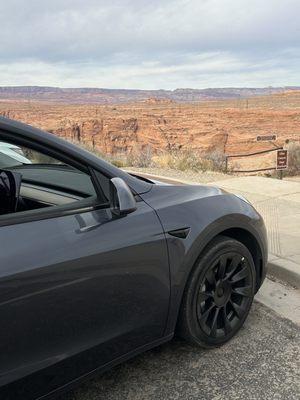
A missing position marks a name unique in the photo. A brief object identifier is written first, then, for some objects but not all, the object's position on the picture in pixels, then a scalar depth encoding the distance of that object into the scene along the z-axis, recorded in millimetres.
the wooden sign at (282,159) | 10202
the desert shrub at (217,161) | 13996
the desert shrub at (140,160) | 13688
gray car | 2172
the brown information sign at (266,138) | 11319
